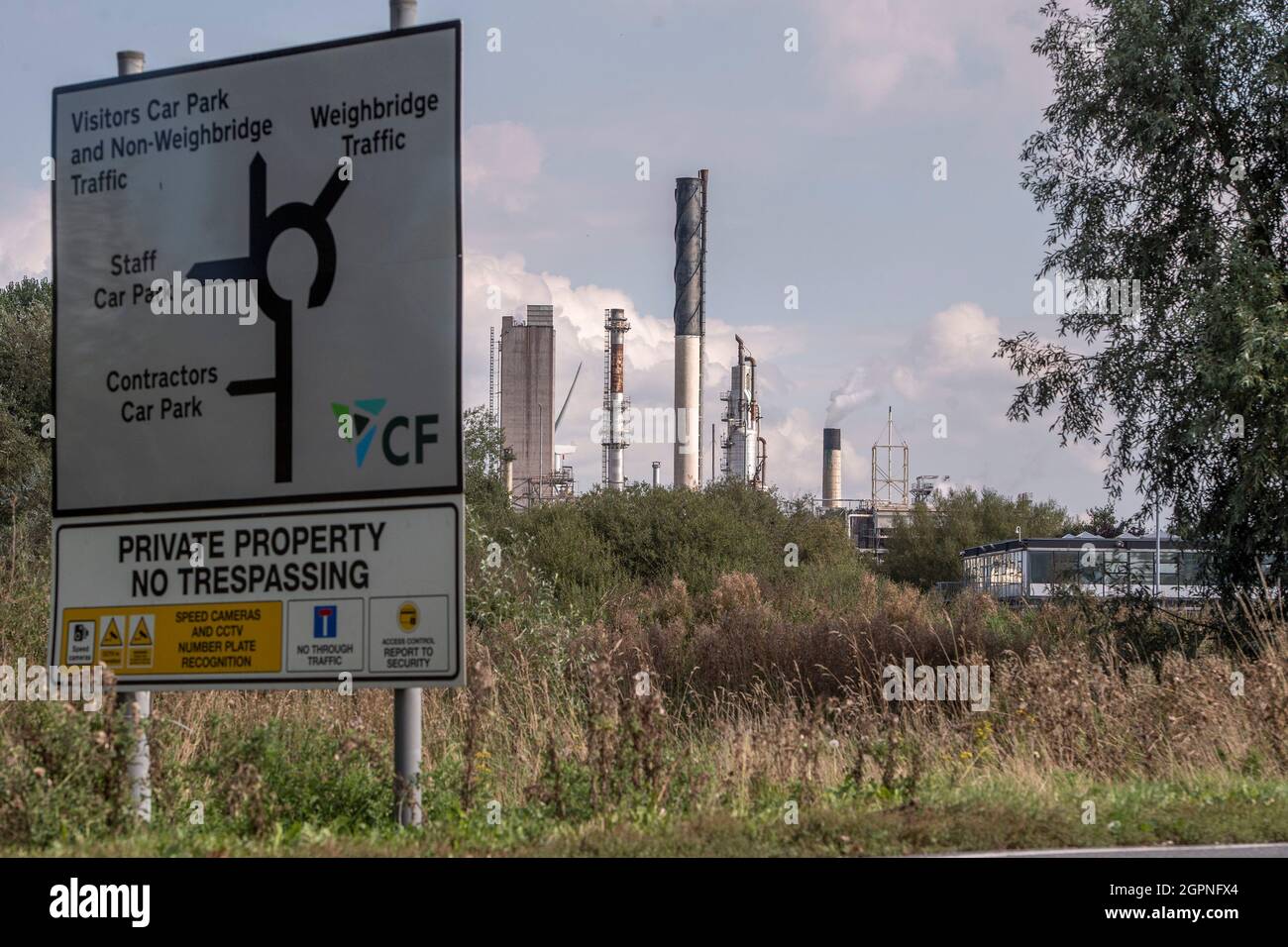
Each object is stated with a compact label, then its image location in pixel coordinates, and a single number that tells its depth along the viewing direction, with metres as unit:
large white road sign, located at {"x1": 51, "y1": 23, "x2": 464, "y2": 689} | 6.84
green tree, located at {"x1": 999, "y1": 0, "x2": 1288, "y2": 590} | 19.02
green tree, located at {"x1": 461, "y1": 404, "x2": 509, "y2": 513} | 51.06
